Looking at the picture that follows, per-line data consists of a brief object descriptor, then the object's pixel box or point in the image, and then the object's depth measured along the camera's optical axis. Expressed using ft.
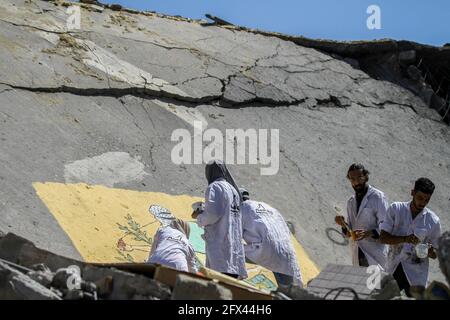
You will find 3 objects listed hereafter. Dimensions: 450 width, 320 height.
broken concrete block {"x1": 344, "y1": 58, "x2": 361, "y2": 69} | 89.94
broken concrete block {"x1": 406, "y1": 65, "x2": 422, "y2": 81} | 90.10
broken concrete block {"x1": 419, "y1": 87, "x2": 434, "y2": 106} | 89.04
